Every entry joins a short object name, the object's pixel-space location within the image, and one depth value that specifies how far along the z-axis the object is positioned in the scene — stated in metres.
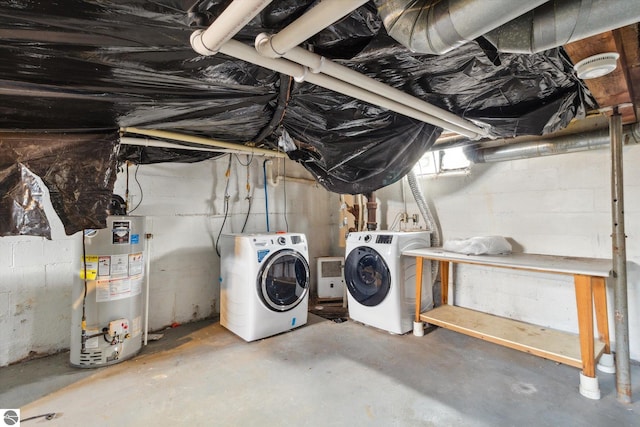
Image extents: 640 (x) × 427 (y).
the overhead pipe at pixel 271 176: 3.71
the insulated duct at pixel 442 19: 0.74
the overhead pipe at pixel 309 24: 0.78
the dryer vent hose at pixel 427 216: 3.00
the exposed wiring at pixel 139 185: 2.77
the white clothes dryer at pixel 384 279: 2.68
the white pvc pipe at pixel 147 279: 2.55
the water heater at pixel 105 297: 2.17
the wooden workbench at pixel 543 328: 1.79
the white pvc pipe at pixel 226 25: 0.76
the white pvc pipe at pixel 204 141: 2.01
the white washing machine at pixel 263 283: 2.59
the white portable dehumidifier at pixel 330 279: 3.81
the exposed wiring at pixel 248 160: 3.48
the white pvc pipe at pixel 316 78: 1.03
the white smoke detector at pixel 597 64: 1.12
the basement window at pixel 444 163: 3.03
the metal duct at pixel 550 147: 2.12
